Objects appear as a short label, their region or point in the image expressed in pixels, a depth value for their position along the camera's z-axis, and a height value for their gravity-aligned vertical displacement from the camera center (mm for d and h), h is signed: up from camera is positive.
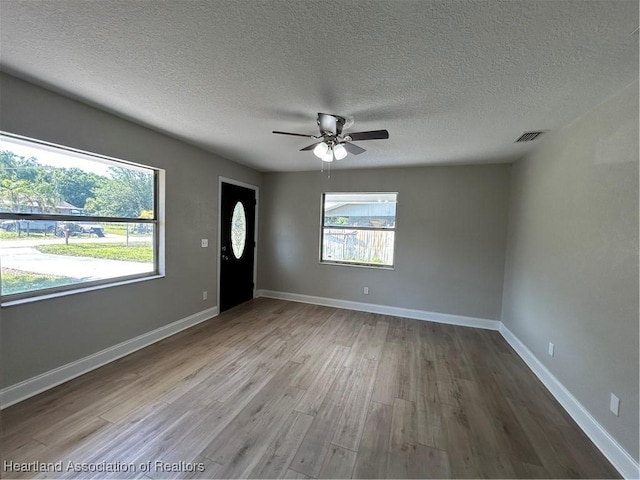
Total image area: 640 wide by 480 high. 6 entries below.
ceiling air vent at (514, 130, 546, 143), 2646 +1069
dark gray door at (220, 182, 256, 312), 4270 -346
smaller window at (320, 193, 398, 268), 4543 +16
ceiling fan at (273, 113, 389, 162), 2232 +832
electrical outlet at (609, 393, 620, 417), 1698 -1116
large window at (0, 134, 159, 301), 2035 +0
